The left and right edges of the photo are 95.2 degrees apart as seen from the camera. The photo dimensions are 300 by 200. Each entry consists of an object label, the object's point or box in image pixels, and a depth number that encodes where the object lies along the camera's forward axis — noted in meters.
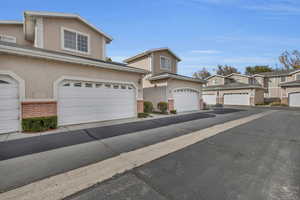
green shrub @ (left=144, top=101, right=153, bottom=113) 12.65
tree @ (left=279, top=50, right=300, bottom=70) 37.69
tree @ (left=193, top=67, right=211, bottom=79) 49.53
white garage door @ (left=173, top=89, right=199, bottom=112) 13.48
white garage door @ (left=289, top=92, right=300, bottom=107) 21.72
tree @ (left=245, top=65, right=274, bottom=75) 42.19
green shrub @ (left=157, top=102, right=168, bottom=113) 12.29
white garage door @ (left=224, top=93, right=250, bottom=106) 24.08
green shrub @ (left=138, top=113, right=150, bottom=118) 10.32
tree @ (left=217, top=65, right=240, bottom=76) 47.25
